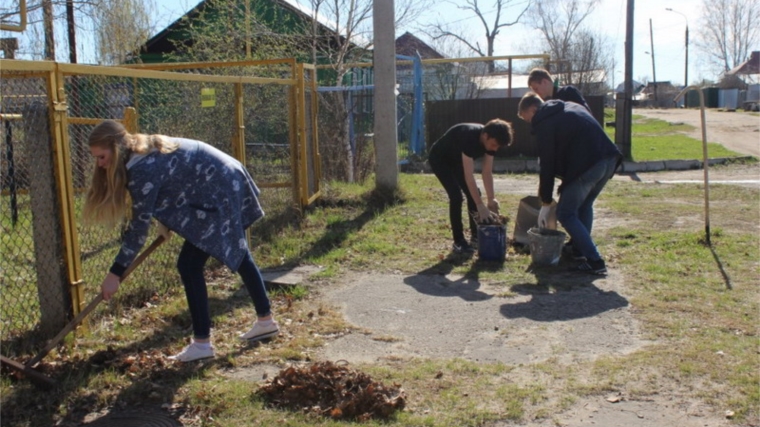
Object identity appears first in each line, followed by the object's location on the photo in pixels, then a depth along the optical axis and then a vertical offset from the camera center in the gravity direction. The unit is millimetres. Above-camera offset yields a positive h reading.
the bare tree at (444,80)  19562 +949
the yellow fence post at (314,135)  9938 -174
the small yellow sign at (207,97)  7367 +258
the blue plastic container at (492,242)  7164 -1157
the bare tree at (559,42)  38466 +3639
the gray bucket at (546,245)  6918 -1156
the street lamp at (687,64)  68312 +4025
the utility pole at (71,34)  16375 +2035
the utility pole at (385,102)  10523 +230
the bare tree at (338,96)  12031 +390
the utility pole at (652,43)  67675 +6245
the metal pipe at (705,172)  7628 -615
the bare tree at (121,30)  17719 +2294
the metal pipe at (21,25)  8797 +1204
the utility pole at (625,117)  16891 -117
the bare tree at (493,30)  41406 +4909
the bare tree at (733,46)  75312 +6052
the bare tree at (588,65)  32506 +2362
